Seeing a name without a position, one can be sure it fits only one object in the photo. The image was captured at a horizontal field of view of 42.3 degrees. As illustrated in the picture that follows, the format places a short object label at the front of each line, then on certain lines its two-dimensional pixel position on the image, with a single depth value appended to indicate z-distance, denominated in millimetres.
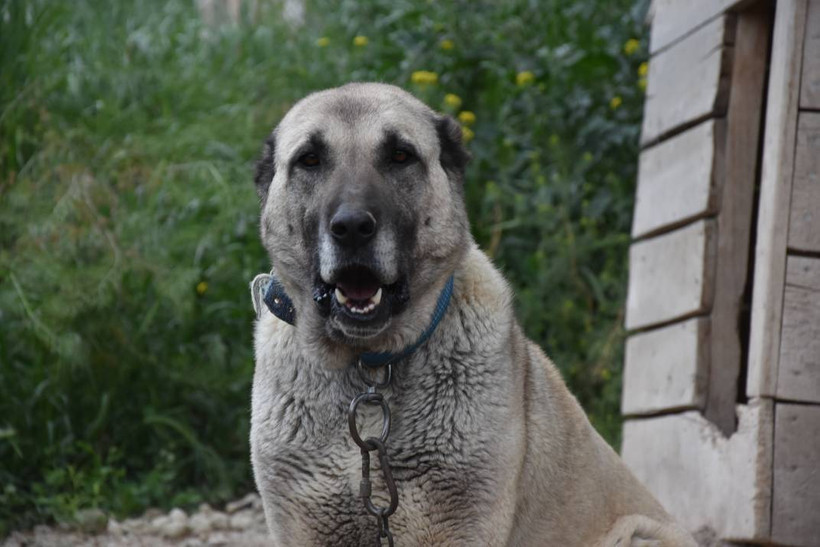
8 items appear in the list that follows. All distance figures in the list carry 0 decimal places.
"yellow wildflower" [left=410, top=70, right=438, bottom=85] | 5465
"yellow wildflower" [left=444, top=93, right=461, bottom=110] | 5495
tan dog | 2512
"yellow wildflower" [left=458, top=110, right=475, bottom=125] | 5523
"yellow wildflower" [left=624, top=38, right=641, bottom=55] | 5375
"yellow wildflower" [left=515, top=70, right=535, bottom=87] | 5441
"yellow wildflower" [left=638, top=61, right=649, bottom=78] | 5291
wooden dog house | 3342
